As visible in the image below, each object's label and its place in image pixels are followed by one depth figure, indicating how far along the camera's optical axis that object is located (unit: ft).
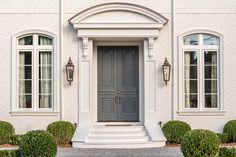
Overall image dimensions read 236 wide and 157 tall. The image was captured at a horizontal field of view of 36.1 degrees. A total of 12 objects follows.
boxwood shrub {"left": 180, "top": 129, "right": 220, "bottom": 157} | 27.25
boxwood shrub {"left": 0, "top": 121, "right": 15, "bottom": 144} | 37.26
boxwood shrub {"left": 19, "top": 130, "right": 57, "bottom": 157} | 27.88
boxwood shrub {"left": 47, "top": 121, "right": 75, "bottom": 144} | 37.20
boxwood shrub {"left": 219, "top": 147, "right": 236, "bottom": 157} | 29.19
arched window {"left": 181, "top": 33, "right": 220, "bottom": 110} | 40.14
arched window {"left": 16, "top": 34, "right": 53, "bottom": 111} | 39.98
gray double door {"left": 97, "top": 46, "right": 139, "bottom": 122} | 41.36
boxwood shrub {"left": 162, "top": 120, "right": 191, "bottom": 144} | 37.30
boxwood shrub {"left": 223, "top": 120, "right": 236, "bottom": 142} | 38.03
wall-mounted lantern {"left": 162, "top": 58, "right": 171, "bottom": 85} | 39.18
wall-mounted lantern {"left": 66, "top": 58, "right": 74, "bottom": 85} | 39.02
